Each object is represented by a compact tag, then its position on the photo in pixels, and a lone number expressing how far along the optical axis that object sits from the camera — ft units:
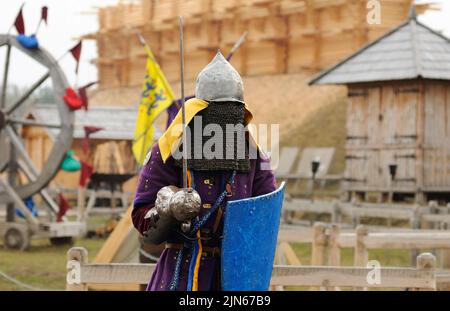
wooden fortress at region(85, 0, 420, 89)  98.07
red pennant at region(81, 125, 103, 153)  49.01
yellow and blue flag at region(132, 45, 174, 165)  42.63
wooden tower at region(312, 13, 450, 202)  56.03
